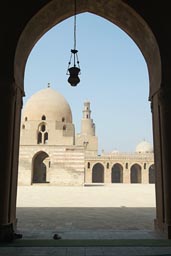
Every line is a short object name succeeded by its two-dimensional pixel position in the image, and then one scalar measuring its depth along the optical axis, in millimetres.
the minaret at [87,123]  67369
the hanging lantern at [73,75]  6715
